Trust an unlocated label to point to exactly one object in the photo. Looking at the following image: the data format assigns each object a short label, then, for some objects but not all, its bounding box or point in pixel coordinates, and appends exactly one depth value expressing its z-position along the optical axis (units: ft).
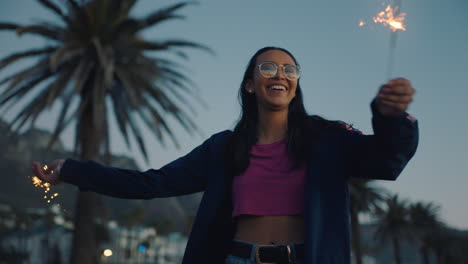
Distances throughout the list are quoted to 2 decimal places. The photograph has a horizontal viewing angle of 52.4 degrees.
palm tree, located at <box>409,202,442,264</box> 134.21
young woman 6.71
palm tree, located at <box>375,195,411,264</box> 129.18
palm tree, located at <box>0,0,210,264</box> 44.06
